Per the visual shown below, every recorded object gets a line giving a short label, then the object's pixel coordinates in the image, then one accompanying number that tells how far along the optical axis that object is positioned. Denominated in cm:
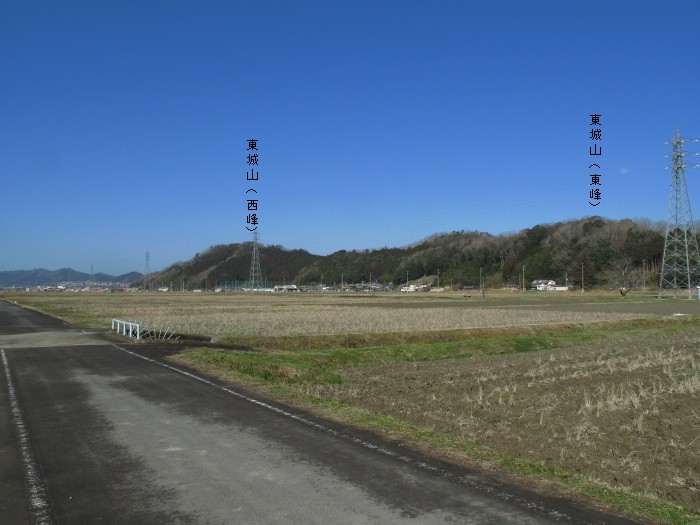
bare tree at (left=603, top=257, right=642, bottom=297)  10588
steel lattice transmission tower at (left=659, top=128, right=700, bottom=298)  6016
